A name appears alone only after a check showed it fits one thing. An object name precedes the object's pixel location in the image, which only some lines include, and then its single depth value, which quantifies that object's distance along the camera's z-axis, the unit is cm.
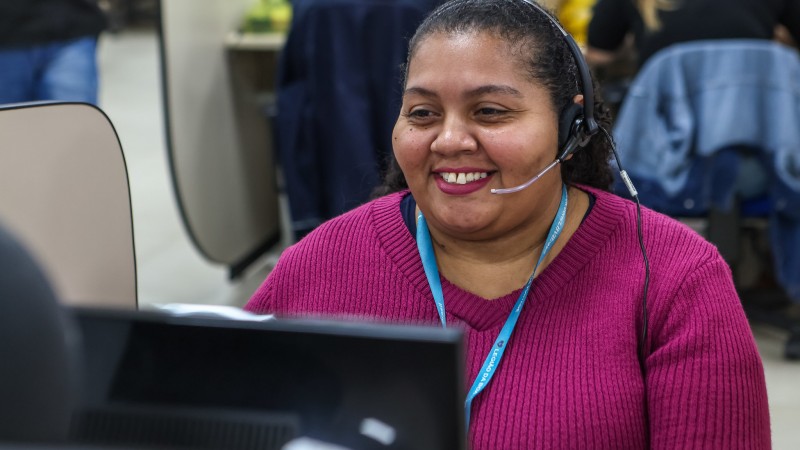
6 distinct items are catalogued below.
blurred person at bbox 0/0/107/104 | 253
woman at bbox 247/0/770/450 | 109
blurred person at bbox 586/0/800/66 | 269
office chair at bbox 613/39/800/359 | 254
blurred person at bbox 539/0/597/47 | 330
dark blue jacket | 268
